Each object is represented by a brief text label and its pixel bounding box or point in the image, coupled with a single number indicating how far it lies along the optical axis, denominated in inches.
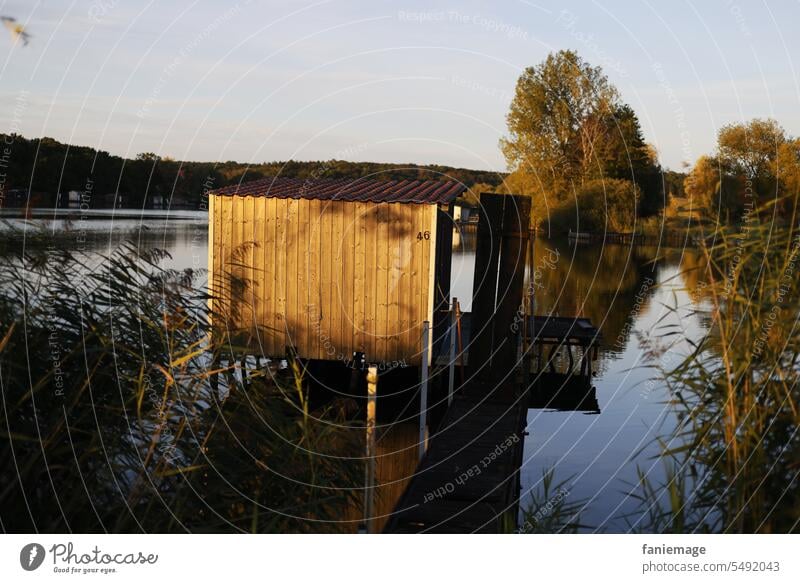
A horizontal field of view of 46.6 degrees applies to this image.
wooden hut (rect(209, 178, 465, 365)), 619.5
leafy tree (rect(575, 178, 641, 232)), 1722.4
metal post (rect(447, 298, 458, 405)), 498.5
